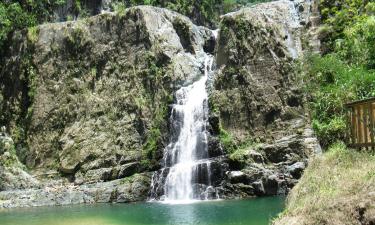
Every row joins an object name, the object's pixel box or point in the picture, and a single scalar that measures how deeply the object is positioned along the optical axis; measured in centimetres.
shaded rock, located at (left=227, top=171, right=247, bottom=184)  2006
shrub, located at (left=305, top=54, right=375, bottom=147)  2050
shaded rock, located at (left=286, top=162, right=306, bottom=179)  1994
